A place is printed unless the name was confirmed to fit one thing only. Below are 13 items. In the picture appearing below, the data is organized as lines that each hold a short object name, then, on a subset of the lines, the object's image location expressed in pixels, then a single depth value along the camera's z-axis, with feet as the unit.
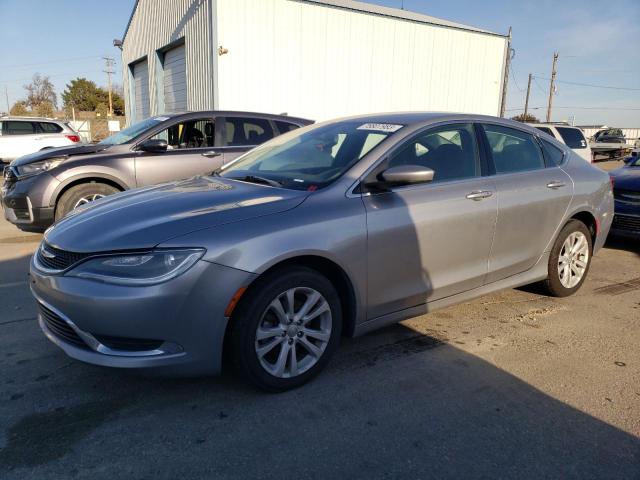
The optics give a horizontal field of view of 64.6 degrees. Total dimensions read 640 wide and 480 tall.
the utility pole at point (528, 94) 170.19
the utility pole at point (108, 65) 208.54
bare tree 231.26
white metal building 46.93
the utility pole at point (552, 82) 150.10
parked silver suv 19.97
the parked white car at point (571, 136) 37.73
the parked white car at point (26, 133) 52.16
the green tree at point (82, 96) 212.64
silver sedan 8.25
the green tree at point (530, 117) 213.66
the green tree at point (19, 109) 177.33
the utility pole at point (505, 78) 64.49
